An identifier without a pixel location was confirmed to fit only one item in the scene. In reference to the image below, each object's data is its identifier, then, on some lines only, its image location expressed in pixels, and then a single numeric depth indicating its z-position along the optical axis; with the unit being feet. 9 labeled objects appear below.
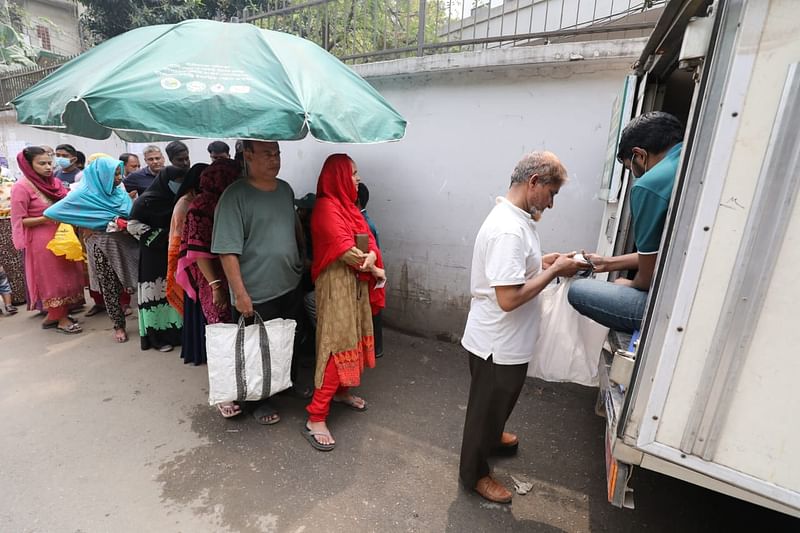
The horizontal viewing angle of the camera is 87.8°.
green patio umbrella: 5.96
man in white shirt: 5.67
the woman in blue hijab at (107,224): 12.05
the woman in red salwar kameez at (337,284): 8.38
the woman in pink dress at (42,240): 13.08
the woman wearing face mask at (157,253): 10.98
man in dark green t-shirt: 7.82
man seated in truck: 4.83
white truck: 3.21
